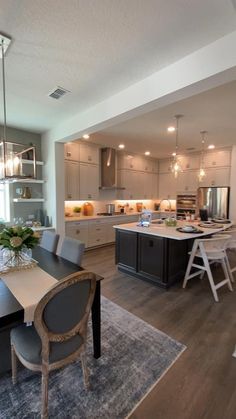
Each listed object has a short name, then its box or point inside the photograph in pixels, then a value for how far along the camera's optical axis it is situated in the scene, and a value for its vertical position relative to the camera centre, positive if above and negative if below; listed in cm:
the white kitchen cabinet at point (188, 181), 637 +44
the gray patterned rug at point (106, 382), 140 -147
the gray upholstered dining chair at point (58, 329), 120 -87
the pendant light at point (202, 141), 437 +134
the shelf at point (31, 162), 410 +66
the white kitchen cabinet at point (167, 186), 711 +32
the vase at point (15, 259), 200 -65
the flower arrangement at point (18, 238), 191 -43
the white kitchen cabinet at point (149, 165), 697 +104
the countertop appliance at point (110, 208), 619 -41
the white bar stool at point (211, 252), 300 -86
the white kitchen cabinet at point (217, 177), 573 +53
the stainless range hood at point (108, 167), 571 +77
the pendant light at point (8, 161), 190 +37
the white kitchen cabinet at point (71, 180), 498 +35
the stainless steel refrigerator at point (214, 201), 569 -16
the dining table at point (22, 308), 124 -72
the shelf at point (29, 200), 412 -12
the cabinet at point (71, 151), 493 +106
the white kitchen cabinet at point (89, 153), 527 +108
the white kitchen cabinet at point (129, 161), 625 +105
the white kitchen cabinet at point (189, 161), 635 +108
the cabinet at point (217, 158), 571 +107
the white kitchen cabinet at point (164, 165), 729 +107
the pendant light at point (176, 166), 384 +55
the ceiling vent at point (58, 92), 264 +136
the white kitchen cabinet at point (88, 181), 529 +36
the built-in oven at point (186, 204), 645 -30
